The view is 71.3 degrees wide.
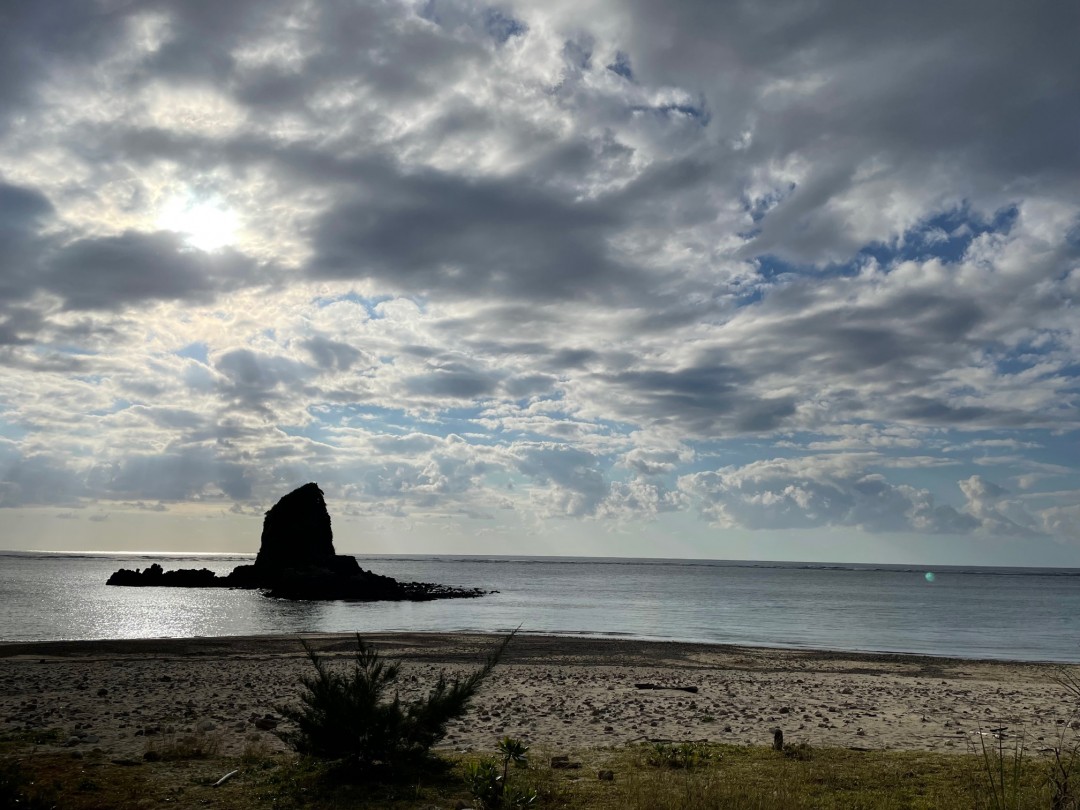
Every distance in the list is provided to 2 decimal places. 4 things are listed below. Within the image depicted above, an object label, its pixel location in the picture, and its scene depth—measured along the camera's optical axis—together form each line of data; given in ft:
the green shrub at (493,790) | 28.02
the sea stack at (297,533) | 376.27
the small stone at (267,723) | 48.02
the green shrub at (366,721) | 32.58
